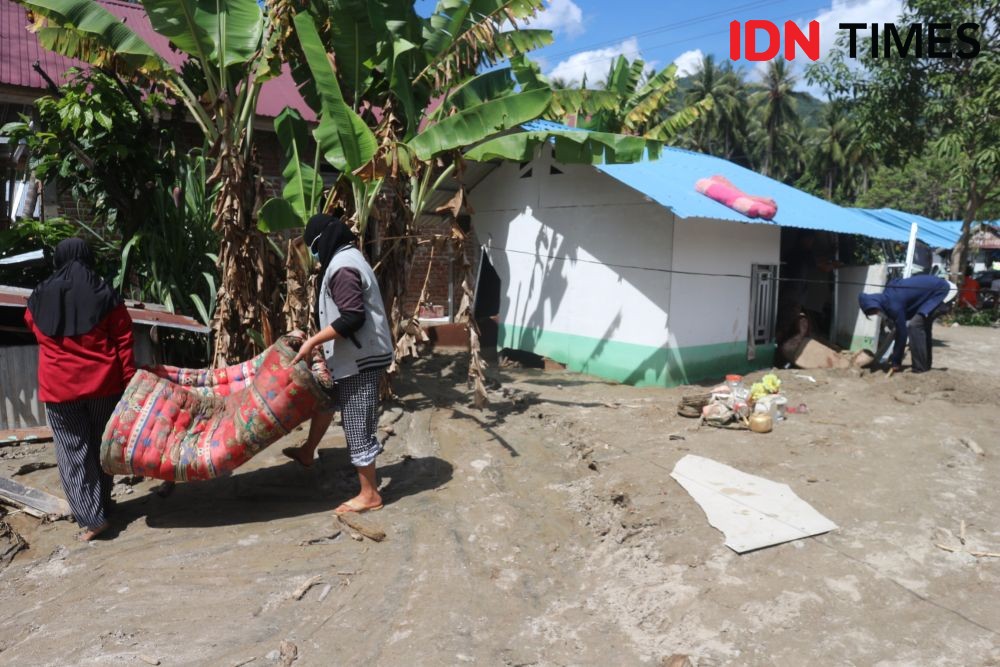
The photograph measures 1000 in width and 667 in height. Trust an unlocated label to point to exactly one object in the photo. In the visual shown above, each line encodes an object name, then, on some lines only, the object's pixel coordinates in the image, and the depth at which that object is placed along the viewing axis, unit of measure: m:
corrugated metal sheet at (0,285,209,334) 5.27
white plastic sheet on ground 3.96
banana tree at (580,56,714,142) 9.55
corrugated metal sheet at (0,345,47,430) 5.72
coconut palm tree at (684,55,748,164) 41.19
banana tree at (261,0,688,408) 5.72
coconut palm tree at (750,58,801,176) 40.19
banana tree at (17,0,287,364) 5.65
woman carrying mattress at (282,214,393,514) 4.07
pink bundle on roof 8.36
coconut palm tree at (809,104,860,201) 40.00
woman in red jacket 3.83
